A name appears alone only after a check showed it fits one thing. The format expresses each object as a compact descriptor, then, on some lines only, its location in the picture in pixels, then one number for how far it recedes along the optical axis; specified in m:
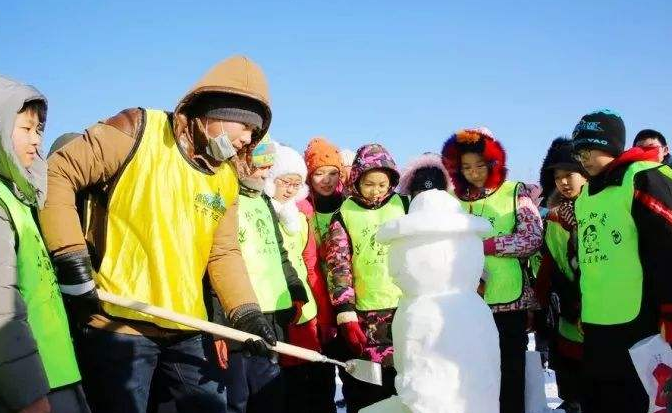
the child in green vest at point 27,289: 1.74
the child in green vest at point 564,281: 4.49
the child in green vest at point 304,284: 4.17
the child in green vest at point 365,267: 3.99
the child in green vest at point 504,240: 3.99
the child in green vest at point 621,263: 2.91
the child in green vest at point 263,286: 3.34
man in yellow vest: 2.41
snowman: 1.90
